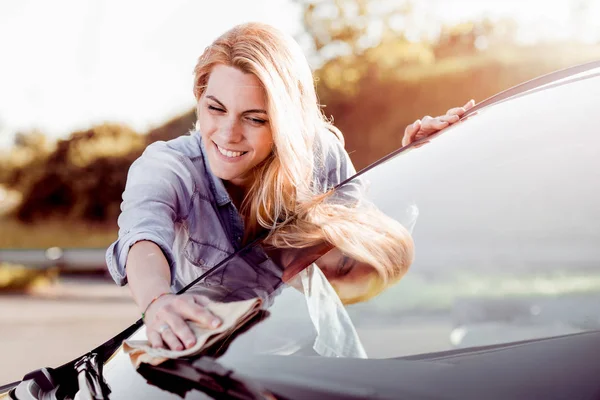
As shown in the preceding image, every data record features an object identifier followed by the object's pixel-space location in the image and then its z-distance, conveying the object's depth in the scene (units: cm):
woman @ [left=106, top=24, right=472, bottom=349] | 176
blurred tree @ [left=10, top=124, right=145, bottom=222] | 1313
